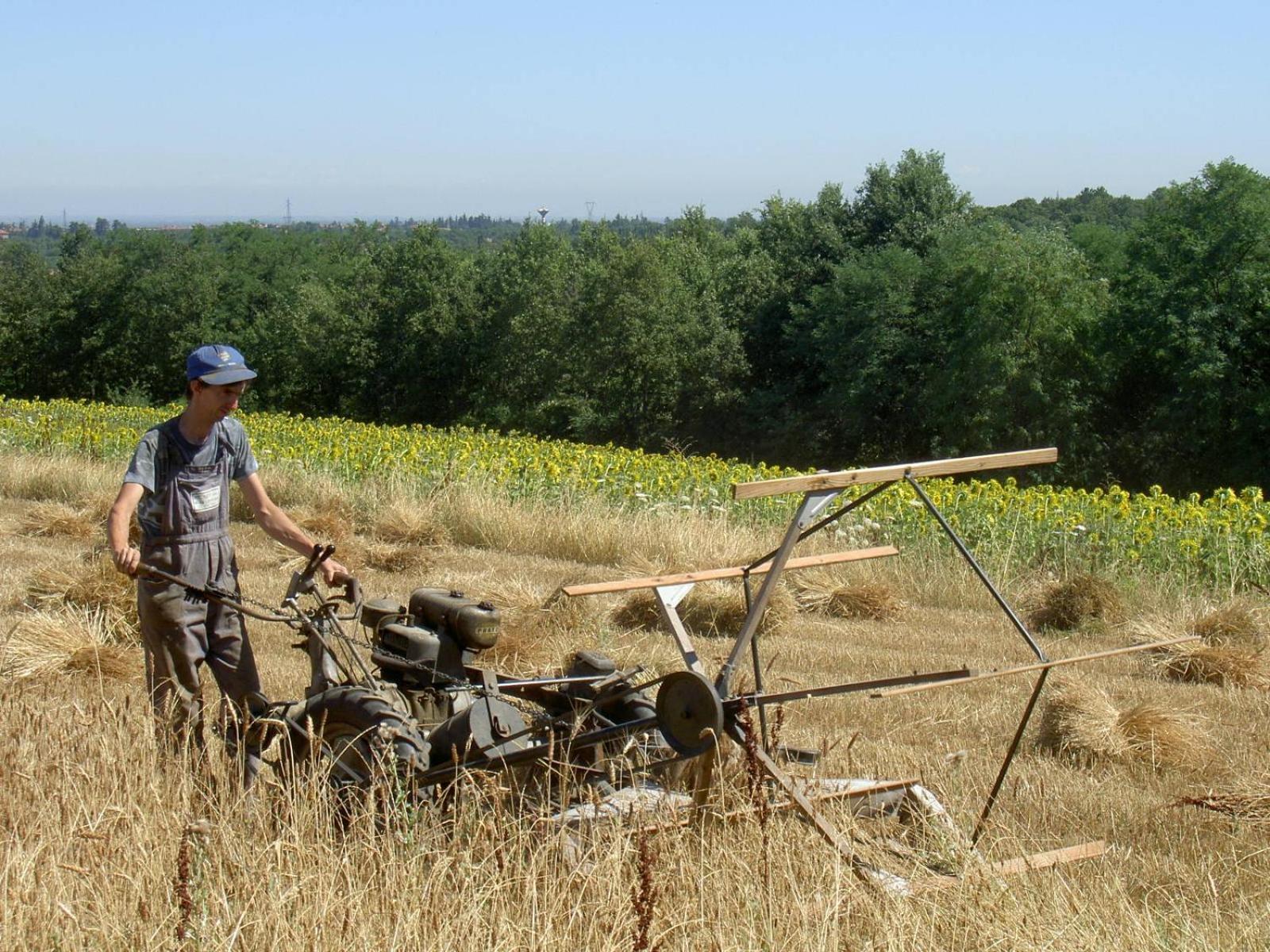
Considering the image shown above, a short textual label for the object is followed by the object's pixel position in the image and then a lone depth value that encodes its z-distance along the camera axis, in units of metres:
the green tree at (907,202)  55.09
